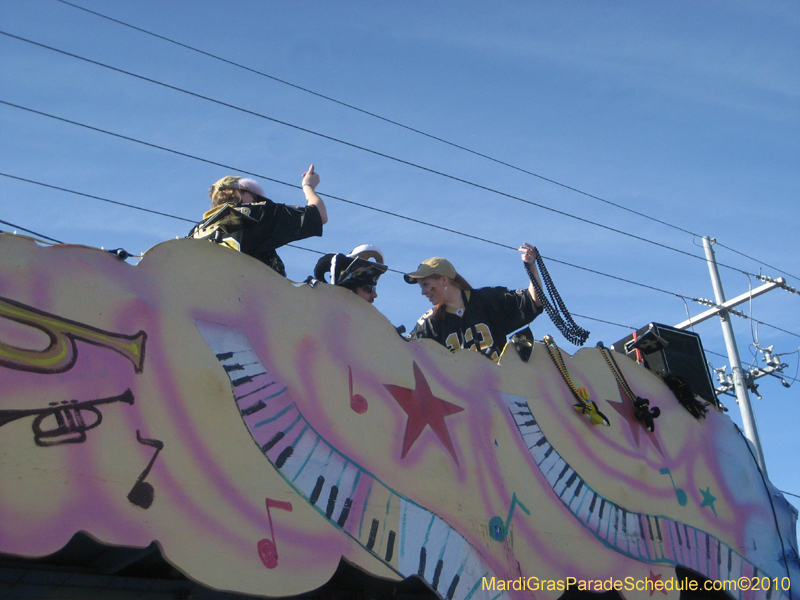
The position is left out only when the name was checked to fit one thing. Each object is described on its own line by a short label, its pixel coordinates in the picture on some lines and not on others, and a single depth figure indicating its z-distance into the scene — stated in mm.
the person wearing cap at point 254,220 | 4504
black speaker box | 6773
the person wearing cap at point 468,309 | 5680
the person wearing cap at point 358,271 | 5004
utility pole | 13281
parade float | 3283
